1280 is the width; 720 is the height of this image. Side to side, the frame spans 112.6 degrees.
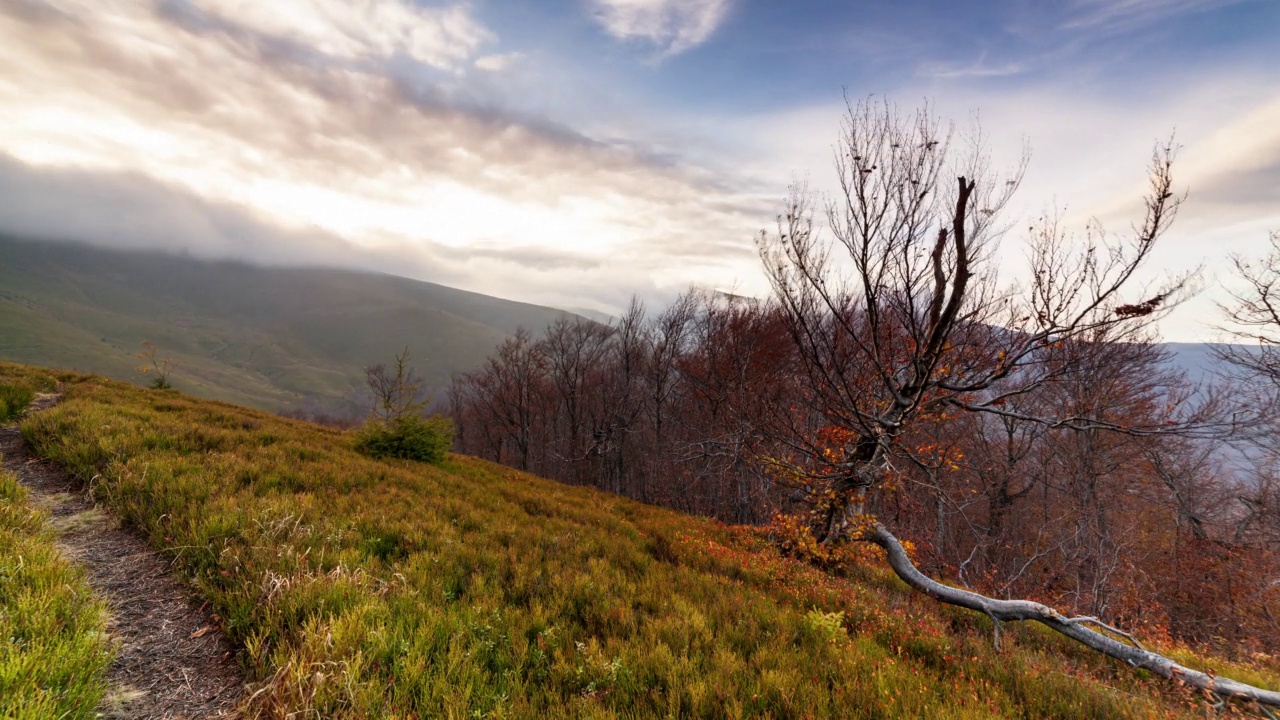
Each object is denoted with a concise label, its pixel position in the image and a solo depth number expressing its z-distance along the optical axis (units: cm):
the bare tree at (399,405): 1294
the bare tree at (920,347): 659
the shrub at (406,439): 1227
